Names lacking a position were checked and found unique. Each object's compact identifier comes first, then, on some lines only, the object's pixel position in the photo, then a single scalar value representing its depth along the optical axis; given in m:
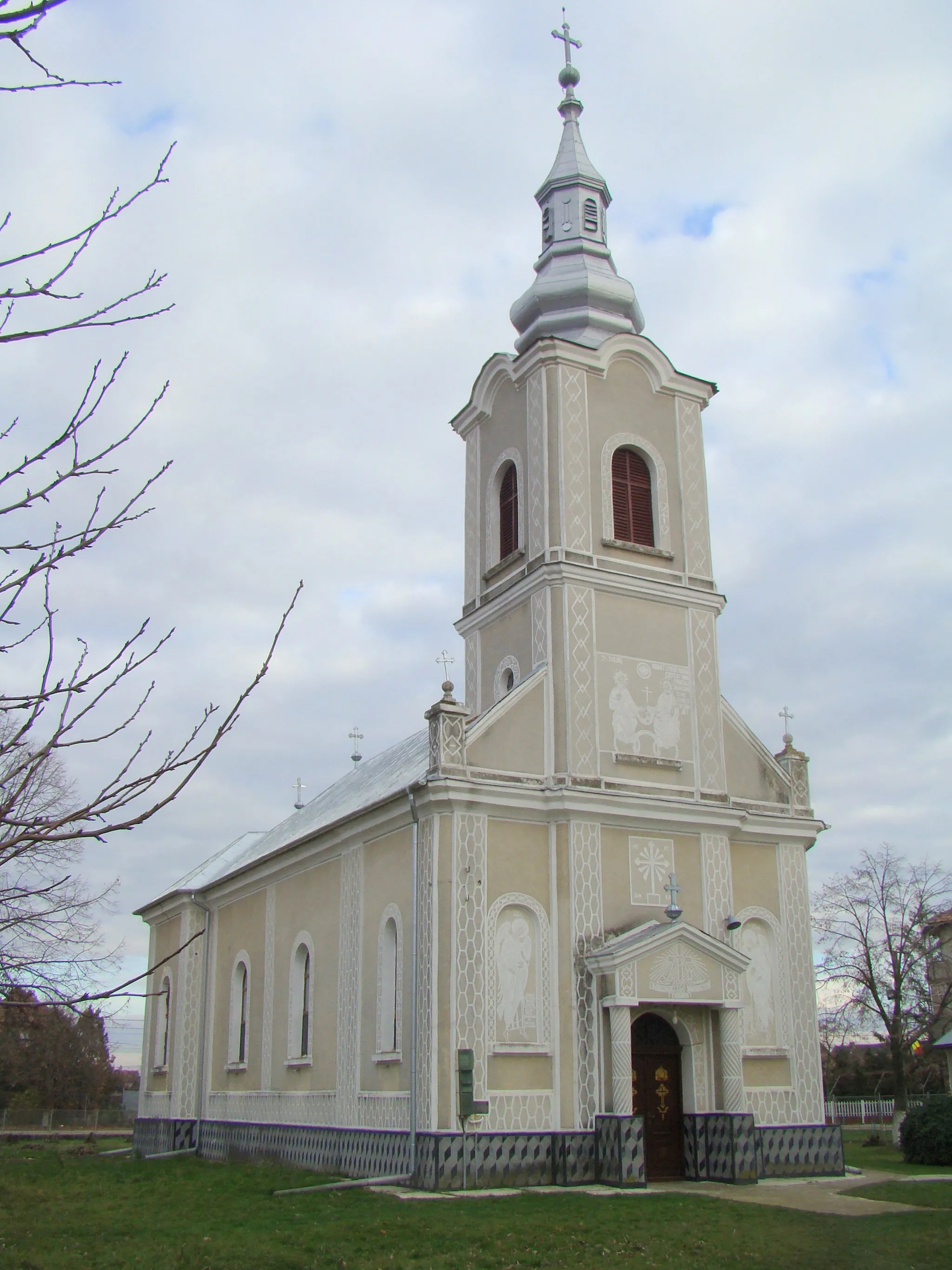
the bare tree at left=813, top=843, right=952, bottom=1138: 35.59
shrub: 24.66
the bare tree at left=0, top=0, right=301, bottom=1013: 4.80
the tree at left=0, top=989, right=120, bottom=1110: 49.88
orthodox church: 19.56
